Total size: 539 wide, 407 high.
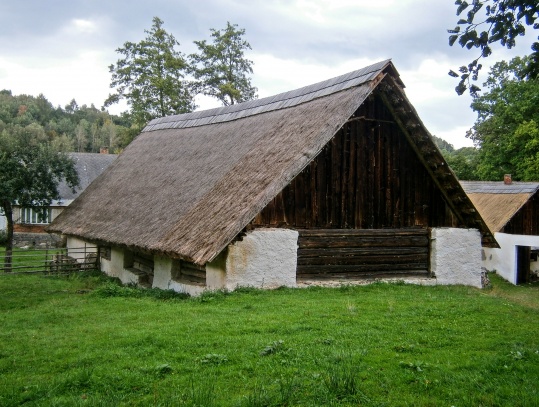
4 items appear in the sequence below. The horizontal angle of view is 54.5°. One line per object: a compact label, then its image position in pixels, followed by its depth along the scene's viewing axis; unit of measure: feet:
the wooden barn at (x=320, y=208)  38.17
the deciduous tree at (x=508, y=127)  112.16
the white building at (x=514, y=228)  85.61
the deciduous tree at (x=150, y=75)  104.63
